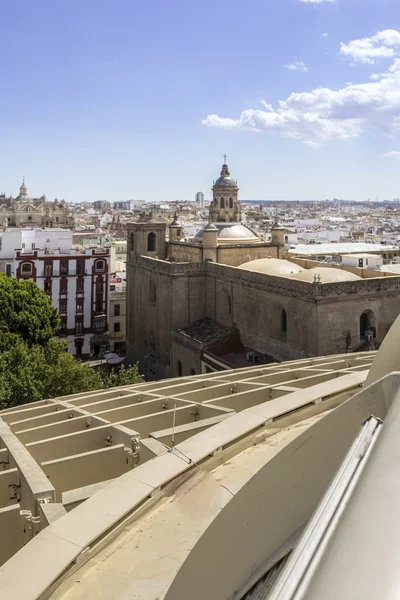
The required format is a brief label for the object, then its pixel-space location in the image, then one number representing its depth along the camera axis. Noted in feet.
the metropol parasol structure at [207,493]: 8.25
